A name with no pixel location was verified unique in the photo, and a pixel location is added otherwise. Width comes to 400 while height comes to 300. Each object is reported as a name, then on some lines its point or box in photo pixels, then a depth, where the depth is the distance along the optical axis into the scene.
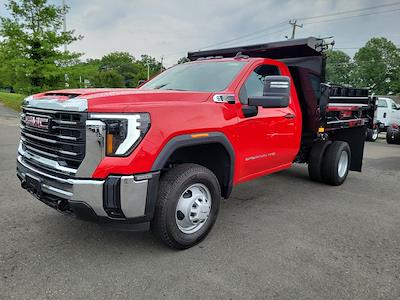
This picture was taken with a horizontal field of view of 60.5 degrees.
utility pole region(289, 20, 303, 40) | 40.25
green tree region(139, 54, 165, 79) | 88.97
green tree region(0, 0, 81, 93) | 16.12
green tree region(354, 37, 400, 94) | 66.88
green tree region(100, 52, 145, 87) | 86.85
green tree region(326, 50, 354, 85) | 76.88
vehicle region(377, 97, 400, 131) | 16.91
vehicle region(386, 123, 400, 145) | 13.31
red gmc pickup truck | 2.74
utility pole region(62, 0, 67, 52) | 18.07
